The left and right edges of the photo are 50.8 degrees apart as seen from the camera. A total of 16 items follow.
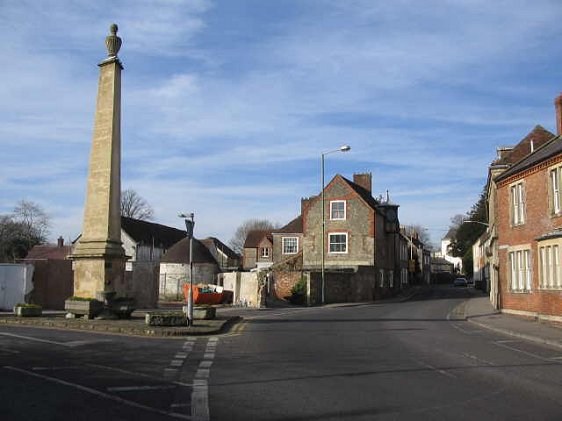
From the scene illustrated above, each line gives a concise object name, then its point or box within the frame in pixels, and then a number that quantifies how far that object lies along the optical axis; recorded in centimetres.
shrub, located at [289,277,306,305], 3912
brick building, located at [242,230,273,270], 8000
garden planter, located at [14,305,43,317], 2084
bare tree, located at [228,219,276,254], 11874
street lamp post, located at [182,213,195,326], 1831
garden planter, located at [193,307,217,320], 2122
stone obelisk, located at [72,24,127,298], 1984
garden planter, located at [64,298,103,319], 1934
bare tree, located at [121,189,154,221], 8724
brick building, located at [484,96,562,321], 2128
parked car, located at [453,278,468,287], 8062
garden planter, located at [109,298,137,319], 1983
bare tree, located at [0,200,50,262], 7375
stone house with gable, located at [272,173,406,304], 4931
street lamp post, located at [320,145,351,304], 3941
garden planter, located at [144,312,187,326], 1797
